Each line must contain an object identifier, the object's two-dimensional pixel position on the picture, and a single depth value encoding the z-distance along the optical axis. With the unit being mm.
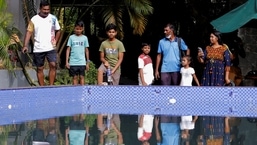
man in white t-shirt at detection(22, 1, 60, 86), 15378
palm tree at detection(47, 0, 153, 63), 19663
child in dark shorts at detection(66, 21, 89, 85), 15975
